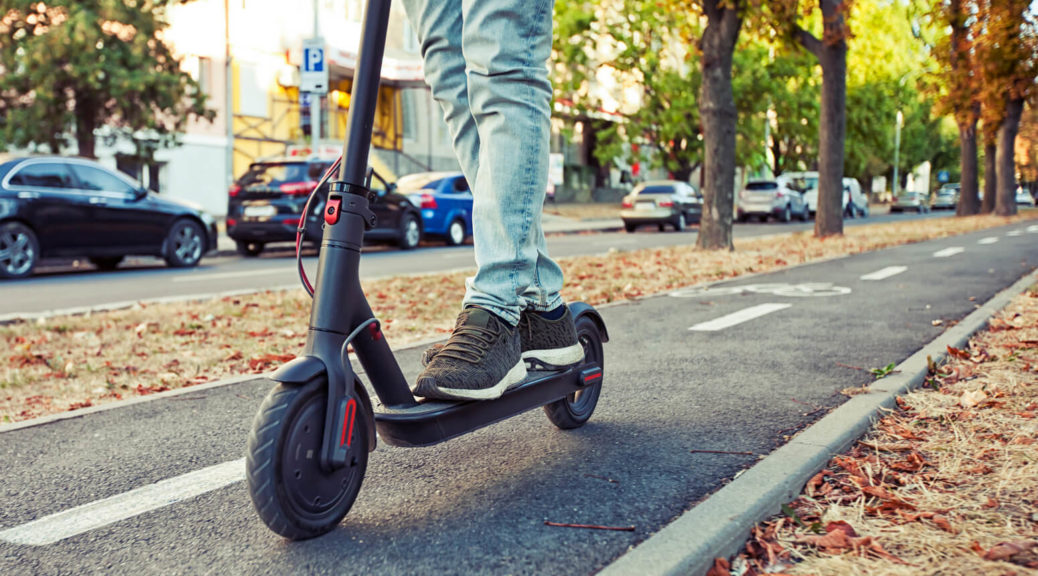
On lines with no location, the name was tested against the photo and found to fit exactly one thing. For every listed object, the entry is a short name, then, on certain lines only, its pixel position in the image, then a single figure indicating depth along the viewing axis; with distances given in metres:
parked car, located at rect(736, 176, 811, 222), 33.97
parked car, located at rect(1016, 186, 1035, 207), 81.06
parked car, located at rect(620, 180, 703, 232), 26.67
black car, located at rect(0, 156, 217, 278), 11.67
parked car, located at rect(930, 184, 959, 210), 61.91
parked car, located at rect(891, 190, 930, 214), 53.00
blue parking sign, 17.69
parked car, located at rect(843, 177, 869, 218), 40.90
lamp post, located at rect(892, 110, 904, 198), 67.75
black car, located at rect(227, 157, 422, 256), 15.25
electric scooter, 2.05
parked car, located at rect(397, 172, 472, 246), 18.52
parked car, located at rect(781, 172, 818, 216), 36.53
